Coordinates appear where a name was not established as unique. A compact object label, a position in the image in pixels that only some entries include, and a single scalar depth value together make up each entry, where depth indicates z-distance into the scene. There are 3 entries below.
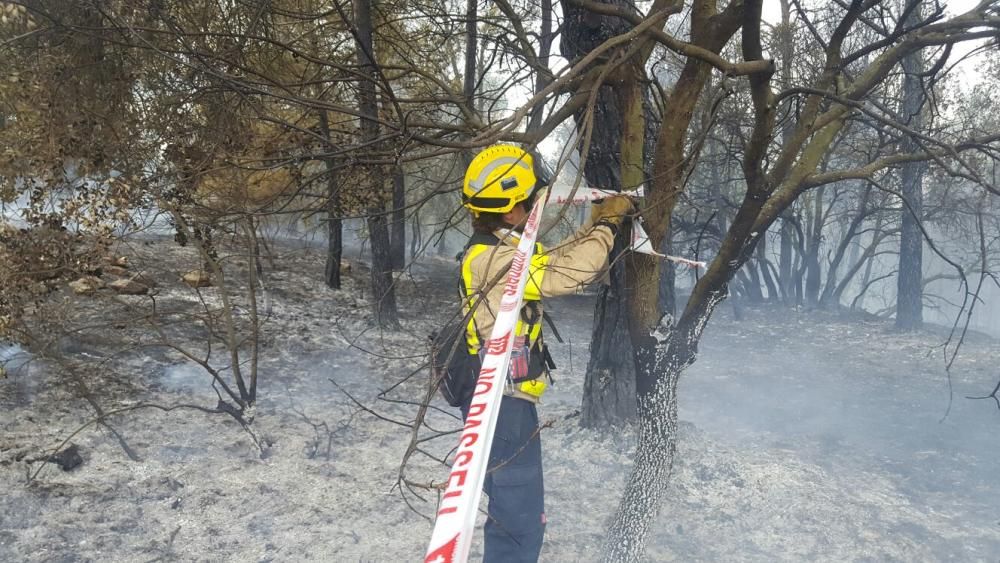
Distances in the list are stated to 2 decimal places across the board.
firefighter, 2.93
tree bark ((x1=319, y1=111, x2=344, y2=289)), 10.71
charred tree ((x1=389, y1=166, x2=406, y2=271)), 15.20
